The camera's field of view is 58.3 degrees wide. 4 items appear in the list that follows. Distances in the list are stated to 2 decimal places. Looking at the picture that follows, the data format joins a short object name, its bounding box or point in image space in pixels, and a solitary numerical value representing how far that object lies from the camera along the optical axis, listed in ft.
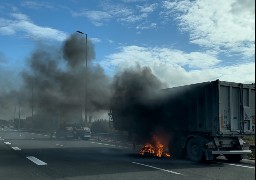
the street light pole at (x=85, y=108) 50.73
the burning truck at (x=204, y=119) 28.04
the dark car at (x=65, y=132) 80.80
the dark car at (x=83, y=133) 73.11
